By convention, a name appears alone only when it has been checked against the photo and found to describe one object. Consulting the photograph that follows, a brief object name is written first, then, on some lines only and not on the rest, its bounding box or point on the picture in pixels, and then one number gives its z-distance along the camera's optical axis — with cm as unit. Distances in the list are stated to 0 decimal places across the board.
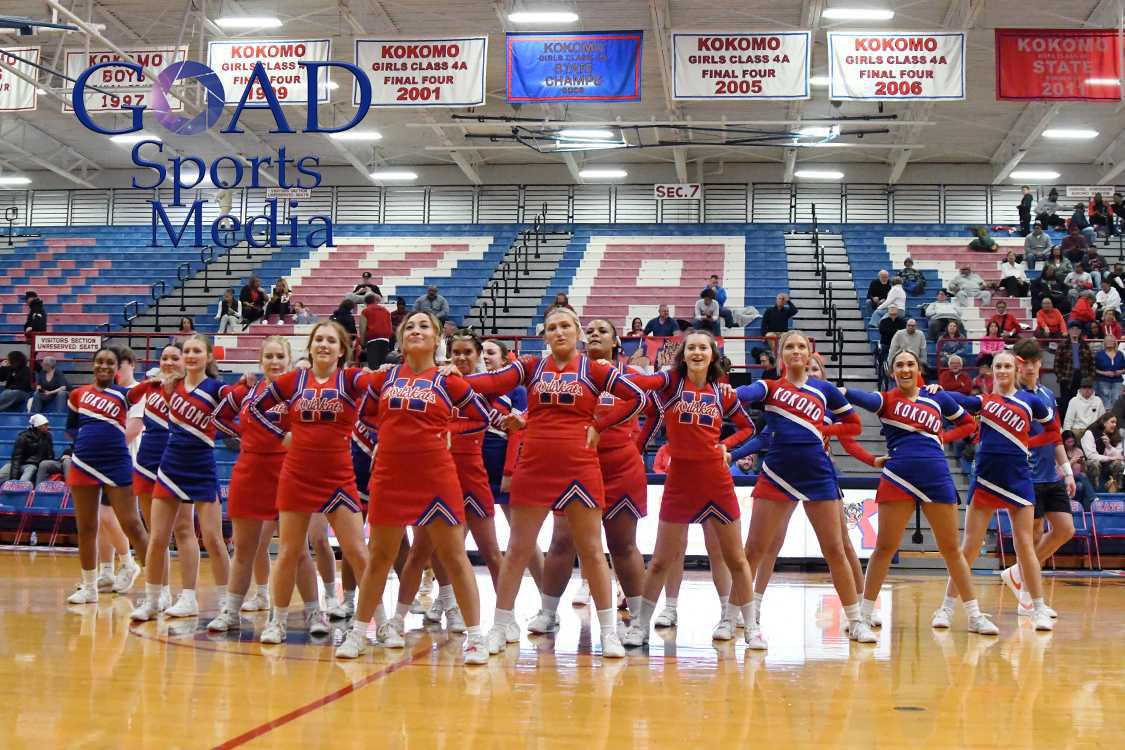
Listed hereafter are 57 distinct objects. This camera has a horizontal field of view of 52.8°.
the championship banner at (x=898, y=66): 1492
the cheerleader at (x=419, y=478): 593
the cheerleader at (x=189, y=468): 725
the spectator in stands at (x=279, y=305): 1991
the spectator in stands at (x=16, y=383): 1664
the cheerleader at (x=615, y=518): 688
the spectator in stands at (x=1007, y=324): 1645
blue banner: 1523
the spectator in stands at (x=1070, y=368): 1505
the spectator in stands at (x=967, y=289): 1945
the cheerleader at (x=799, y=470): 688
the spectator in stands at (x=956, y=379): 1437
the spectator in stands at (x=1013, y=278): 1961
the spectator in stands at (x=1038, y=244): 2108
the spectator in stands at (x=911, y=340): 1566
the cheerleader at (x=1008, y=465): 793
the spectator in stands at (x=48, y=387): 1650
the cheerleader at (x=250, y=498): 685
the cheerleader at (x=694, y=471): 665
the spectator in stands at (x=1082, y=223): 2159
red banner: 1459
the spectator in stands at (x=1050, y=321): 1667
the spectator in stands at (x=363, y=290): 1858
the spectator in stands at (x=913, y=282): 1955
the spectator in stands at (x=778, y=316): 1778
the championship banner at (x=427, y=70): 1548
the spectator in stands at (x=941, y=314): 1712
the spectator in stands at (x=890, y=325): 1711
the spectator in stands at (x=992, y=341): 1548
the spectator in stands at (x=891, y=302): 1811
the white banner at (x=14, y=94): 1783
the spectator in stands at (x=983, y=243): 2241
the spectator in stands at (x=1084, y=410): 1420
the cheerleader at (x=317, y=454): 632
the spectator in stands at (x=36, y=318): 1966
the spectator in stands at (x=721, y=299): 1867
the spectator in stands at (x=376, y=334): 1538
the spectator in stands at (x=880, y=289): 1892
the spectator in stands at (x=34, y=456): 1385
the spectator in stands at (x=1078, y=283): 1852
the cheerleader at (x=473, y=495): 705
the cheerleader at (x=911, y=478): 729
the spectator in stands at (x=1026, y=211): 2305
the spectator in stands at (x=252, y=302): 1959
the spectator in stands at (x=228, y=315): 1952
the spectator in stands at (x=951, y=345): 1585
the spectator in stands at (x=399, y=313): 1736
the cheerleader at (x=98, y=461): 806
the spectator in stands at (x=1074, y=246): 2038
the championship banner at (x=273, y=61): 1605
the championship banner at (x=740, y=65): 1505
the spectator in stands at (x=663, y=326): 1736
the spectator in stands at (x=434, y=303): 1803
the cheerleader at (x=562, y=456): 620
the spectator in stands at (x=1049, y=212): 2218
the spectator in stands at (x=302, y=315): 2009
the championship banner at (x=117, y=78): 1723
